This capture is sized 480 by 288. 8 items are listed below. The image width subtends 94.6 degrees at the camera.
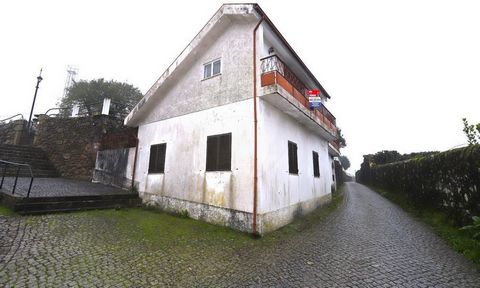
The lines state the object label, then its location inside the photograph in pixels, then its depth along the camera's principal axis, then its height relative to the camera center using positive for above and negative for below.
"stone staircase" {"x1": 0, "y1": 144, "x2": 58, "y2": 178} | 12.49 +1.17
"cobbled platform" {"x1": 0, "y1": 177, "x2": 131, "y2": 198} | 8.09 -0.39
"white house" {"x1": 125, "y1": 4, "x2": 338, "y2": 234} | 7.14 +1.96
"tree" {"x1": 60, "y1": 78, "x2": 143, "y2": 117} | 28.47 +11.10
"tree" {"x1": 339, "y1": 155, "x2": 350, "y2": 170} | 82.28 +7.71
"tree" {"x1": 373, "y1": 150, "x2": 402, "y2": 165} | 27.90 +3.41
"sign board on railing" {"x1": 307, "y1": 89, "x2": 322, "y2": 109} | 9.45 +3.52
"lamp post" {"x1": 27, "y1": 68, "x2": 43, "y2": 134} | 17.94 +7.41
